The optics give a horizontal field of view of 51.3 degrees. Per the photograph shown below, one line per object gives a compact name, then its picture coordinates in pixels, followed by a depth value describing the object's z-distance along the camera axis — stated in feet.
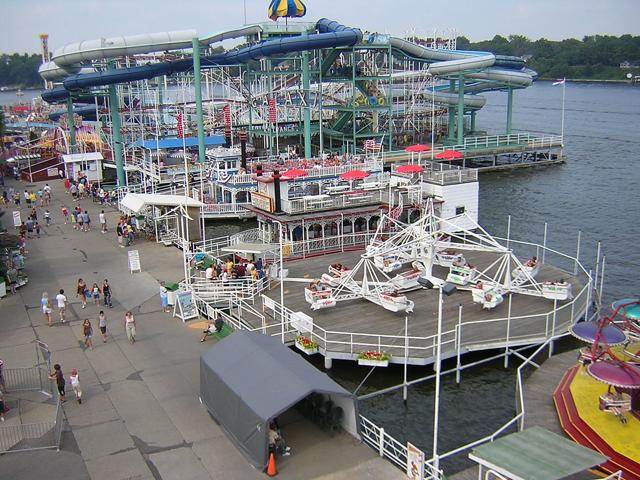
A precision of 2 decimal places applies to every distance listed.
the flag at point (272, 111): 221.05
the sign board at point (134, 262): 123.24
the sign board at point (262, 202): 132.16
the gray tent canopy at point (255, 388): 60.90
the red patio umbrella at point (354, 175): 144.97
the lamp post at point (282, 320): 88.51
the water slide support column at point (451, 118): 274.73
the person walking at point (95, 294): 106.52
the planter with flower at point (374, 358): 83.87
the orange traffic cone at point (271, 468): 59.26
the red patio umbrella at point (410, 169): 138.93
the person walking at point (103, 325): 90.80
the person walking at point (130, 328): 90.58
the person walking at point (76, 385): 73.46
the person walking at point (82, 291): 106.52
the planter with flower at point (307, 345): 87.81
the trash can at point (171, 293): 104.17
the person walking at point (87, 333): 88.89
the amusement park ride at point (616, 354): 63.05
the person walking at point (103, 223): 158.20
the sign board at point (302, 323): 90.73
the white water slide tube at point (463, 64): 241.96
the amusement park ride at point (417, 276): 98.84
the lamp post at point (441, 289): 56.90
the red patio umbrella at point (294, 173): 139.85
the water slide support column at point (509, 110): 279.08
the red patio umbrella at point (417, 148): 172.35
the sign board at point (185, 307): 100.01
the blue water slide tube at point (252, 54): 205.86
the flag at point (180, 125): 184.47
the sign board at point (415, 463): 56.59
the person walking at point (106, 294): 106.11
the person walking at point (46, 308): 98.17
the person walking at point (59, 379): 74.02
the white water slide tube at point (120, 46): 197.16
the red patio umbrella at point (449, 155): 162.96
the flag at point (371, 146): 217.85
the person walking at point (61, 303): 98.99
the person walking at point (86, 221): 158.81
